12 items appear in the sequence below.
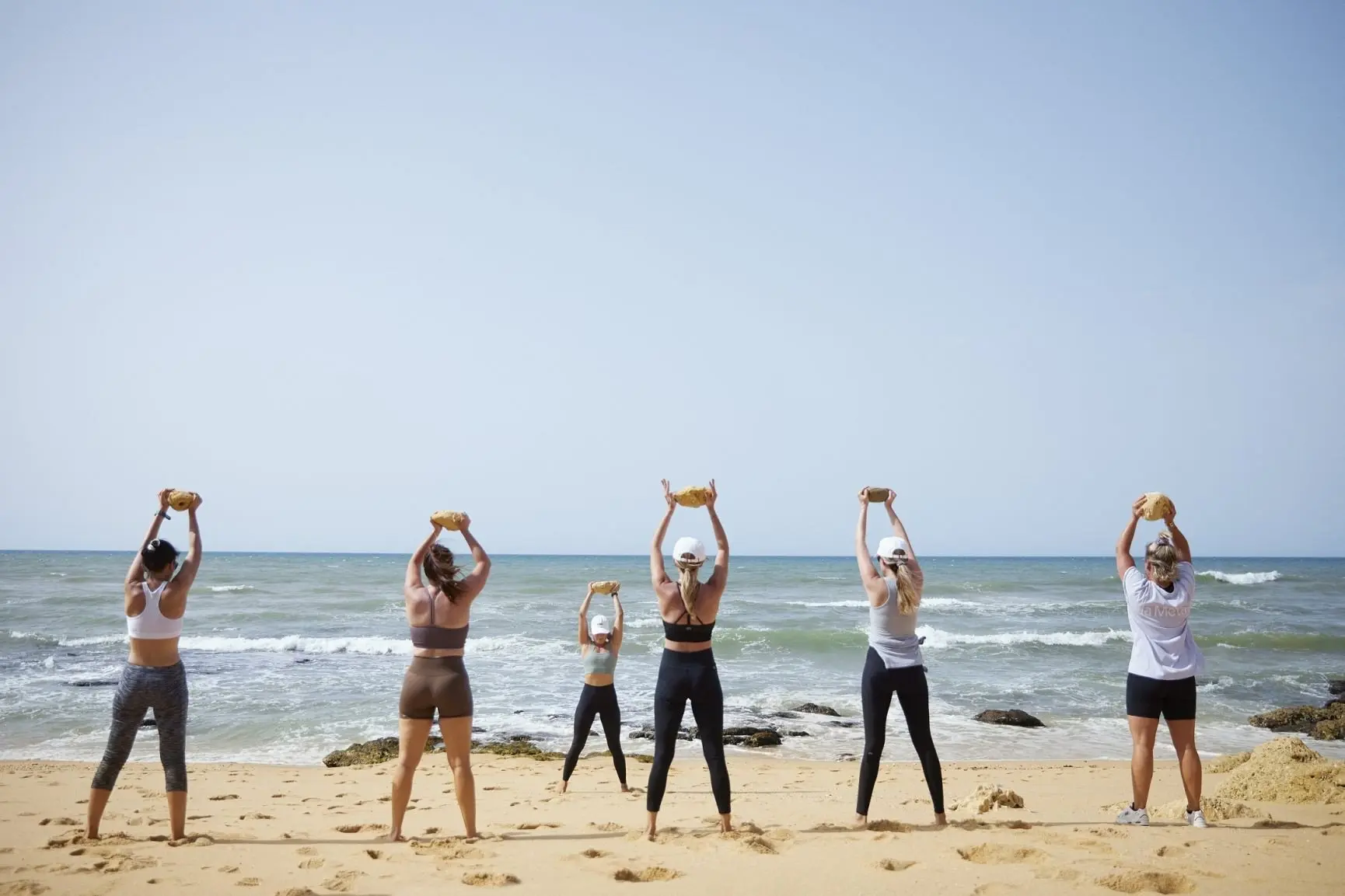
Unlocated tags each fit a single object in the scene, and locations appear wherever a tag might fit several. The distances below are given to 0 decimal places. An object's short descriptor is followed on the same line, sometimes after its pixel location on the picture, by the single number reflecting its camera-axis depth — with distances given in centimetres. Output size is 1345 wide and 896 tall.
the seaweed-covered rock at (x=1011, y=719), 1277
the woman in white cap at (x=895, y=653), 553
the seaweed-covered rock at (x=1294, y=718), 1228
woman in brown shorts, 539
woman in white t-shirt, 565
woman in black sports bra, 536
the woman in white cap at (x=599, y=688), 788
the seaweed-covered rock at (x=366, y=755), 989
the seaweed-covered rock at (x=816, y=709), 1354
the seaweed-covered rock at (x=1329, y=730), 1153
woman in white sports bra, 536
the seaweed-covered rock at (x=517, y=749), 1041
